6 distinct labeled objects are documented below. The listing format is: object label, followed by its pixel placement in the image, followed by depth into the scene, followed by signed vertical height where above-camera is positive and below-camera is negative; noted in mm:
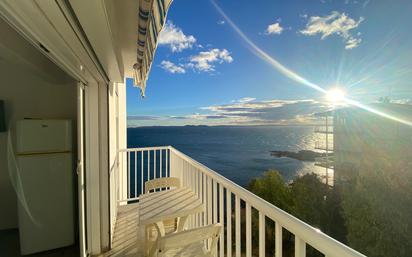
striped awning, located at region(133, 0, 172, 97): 1129 +647
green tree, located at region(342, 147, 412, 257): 10656 -4135
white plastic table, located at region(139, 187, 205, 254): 2021 -787
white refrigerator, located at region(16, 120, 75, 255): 2250 -613
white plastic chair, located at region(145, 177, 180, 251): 2799 -769
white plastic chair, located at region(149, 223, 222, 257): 1430 -732
